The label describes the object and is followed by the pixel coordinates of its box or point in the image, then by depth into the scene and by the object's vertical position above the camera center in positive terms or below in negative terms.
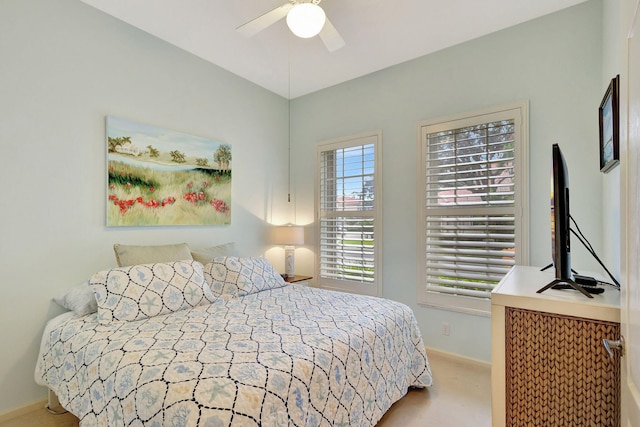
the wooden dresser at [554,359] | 1.18 -0.59
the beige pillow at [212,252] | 2.88 -0.37
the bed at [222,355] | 1.23 -0.68
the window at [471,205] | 2.63 +0.06
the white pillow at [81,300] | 2.05 -0.57
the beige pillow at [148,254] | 2.40 -0.32
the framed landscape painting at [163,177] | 2.57 +0.33
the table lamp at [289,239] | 3.69 -0.30
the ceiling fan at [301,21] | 1.88 +1.22
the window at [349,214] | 3.46 -0.01
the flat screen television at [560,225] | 1.42 -0.06
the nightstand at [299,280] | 3.59 -0.76
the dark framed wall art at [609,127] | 1.61 +0.47
